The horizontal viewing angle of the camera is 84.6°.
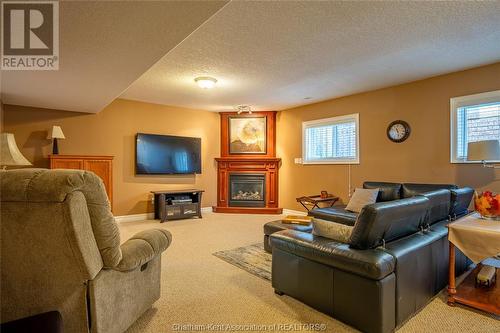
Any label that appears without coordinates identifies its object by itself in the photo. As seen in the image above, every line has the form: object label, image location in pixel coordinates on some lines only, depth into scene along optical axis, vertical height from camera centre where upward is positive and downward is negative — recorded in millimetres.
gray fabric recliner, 1313 -433
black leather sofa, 1782 -728
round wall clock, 4547 +592
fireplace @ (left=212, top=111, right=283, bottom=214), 6723 +13
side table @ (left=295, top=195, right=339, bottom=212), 5199 -664
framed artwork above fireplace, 6836 +785
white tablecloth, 2048 -556
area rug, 2943 -1129
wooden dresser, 4691 +24
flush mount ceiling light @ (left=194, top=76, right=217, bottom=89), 4172 +1296
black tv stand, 5562 -813
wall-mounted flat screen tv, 5762 +242
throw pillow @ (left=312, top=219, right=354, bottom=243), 2082 -509
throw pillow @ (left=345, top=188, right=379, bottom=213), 4207 -508
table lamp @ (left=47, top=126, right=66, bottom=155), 4711 +509
